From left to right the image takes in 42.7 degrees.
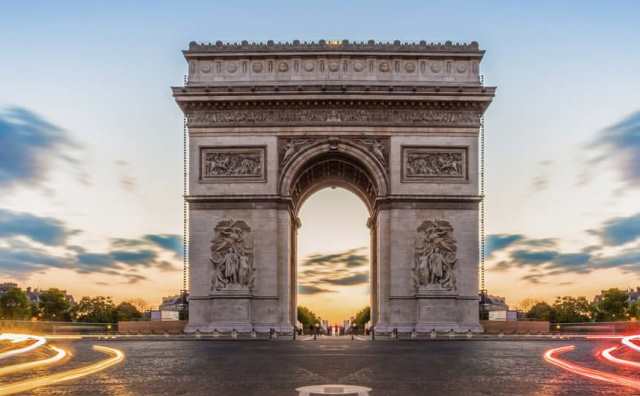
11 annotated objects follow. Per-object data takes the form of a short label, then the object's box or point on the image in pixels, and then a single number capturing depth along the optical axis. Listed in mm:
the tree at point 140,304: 140500
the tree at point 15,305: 98438
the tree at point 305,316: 135000
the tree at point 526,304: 146800
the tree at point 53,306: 107312
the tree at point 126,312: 115362
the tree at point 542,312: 119938
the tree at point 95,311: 110044
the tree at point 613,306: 109938
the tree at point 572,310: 113562
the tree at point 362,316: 143400
